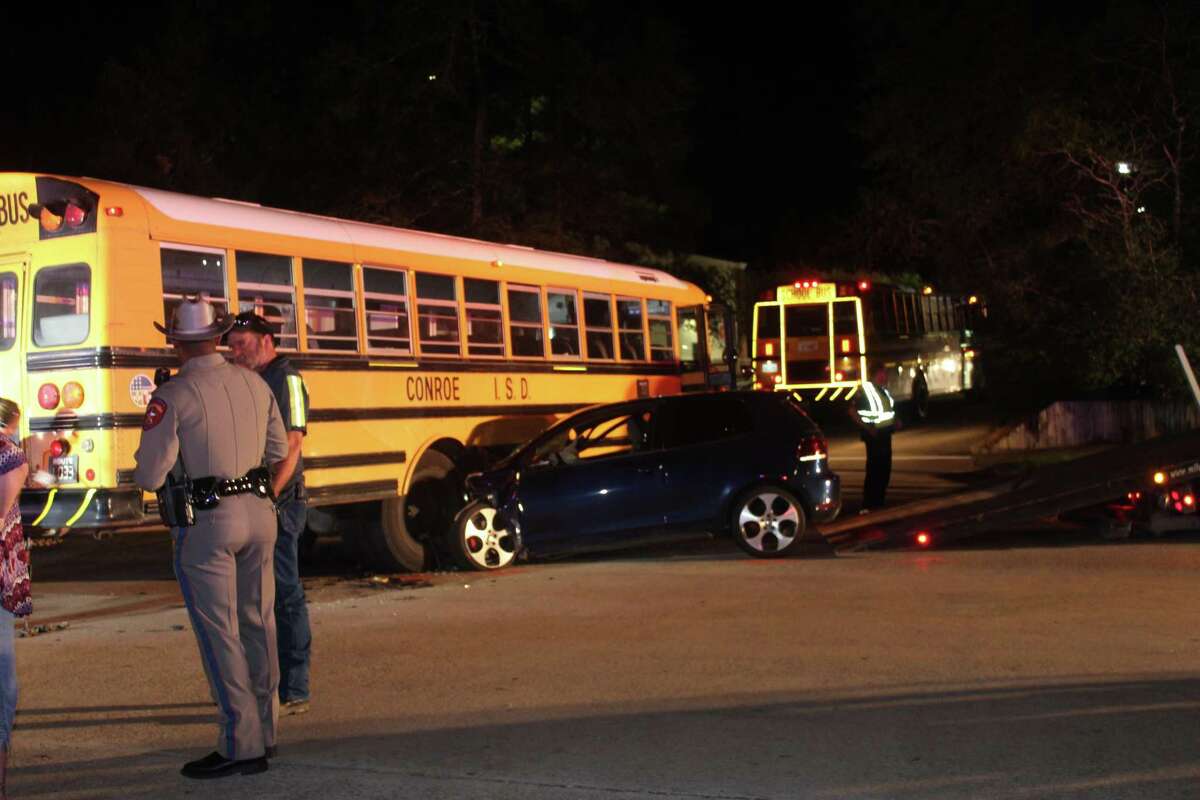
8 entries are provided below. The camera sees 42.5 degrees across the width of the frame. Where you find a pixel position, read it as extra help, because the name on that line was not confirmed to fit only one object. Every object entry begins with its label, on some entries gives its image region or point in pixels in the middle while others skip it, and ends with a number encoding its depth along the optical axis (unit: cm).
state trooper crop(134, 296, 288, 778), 621
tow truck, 1264
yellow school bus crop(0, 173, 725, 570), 1124
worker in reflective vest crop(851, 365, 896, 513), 1684
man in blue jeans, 752
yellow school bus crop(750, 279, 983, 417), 3388
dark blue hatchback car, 1358
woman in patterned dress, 582
